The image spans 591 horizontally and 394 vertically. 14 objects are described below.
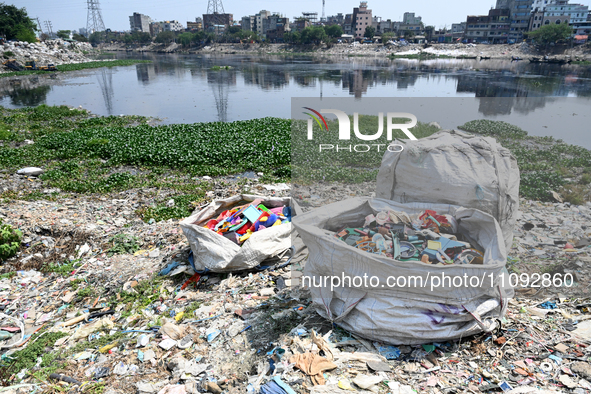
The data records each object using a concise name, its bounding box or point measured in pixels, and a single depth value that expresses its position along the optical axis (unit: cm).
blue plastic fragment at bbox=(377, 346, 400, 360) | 225
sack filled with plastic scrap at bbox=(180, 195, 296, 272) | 341
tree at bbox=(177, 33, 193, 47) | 8538
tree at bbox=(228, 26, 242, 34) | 9162
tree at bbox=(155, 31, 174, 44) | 9094
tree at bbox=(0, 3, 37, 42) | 4375
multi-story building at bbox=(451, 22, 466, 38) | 8554
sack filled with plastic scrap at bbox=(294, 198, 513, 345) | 209
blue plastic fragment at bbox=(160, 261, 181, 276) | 369
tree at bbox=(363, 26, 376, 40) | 8112
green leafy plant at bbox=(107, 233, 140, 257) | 422
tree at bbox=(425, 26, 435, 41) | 8112
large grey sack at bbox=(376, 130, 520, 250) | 279
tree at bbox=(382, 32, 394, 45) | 7444
